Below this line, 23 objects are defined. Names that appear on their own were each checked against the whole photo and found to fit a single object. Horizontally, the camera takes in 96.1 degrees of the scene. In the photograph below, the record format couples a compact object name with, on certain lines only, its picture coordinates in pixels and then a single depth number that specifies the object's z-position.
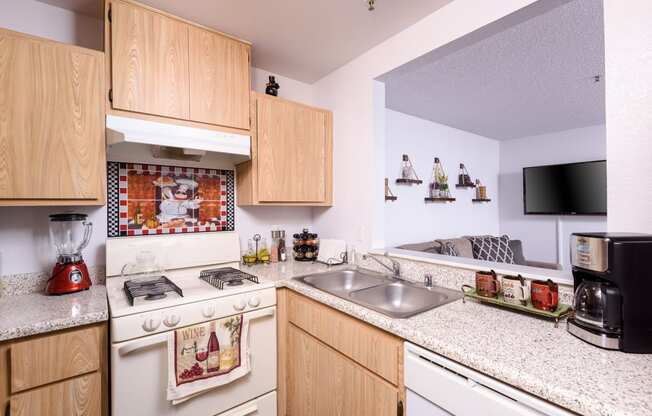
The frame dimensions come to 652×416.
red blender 1.41
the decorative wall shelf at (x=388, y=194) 3.28
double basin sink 1.37
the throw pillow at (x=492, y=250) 3.54
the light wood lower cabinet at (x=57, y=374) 1.06
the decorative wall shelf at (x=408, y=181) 3.44
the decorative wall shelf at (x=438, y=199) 3.79
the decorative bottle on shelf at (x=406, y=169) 3.51
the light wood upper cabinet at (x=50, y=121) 1.24
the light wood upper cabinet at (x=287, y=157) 1.95
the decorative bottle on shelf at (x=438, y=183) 3.84
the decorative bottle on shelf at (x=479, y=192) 4.52
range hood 1.42
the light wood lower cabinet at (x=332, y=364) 1.11
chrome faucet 1.75
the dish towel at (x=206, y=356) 1.27
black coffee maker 0.83
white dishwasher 0.74
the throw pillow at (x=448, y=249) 3.23
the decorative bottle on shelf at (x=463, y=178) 4.17
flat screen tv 3.84
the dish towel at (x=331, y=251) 2.11
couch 3.22
